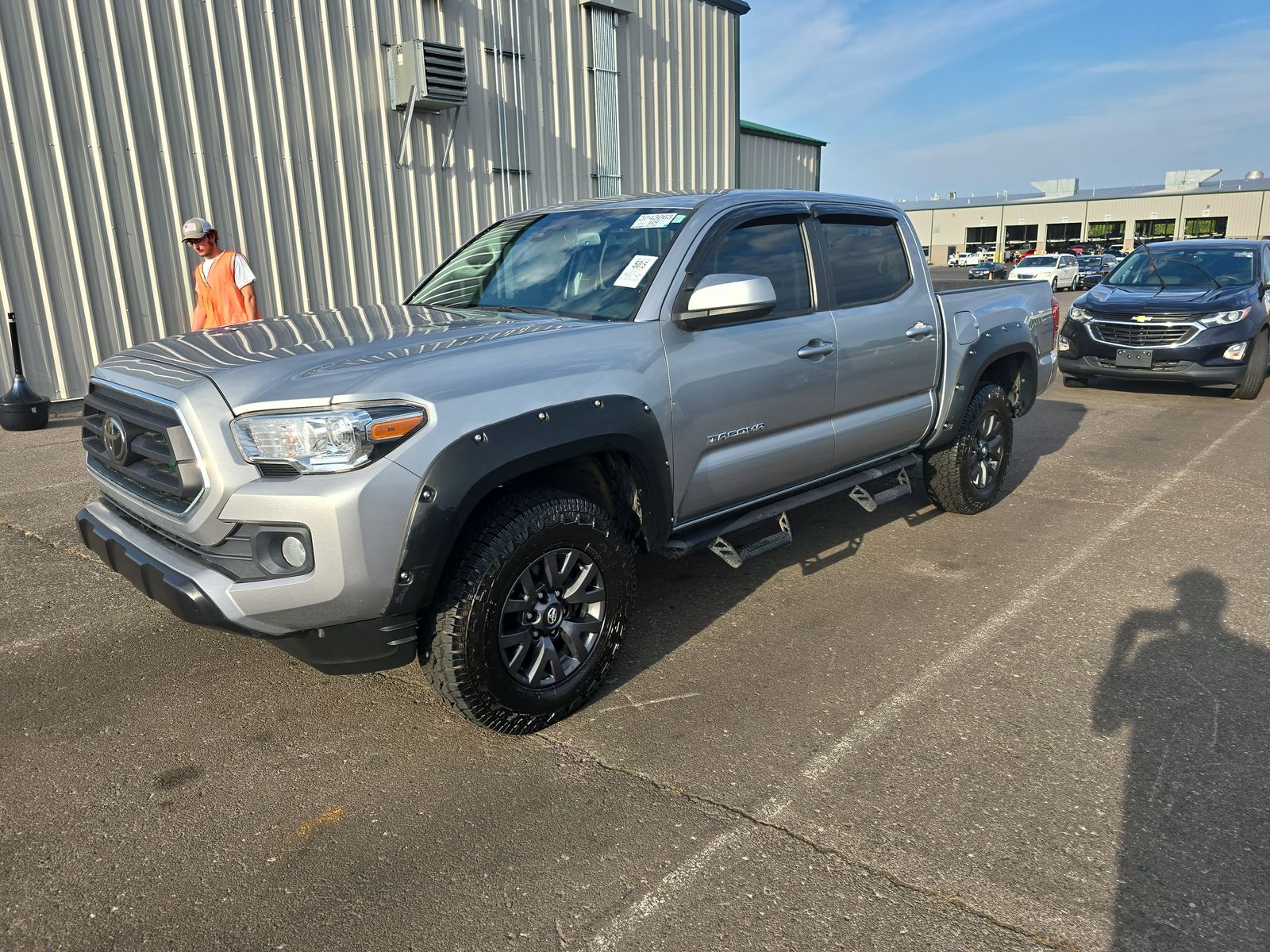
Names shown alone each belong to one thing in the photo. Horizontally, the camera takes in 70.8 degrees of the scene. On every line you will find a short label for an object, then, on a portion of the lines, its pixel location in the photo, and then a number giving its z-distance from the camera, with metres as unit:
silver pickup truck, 2.68
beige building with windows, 62.53
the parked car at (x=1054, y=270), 32.19
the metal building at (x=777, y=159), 16.92
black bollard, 8.37
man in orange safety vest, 6.79
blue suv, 9.83
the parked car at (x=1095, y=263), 39.28
